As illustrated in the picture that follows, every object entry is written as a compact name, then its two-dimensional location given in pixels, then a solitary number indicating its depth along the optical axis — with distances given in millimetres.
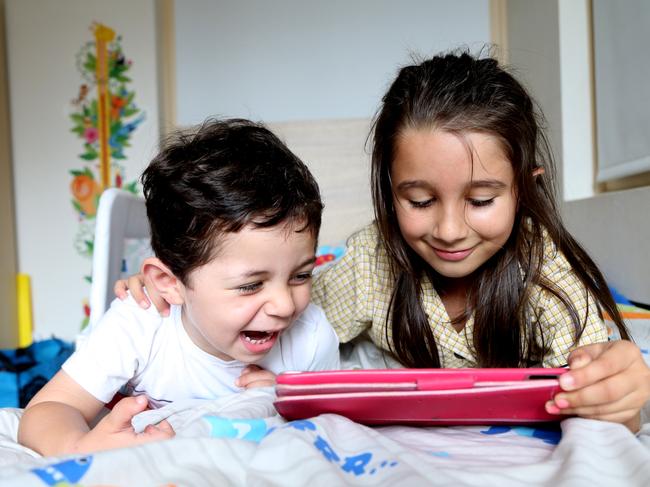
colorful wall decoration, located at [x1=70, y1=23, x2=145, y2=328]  2549
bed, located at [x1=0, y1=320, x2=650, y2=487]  442
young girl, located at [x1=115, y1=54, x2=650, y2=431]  895
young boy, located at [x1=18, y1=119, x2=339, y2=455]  755
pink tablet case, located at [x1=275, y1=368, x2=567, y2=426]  562
